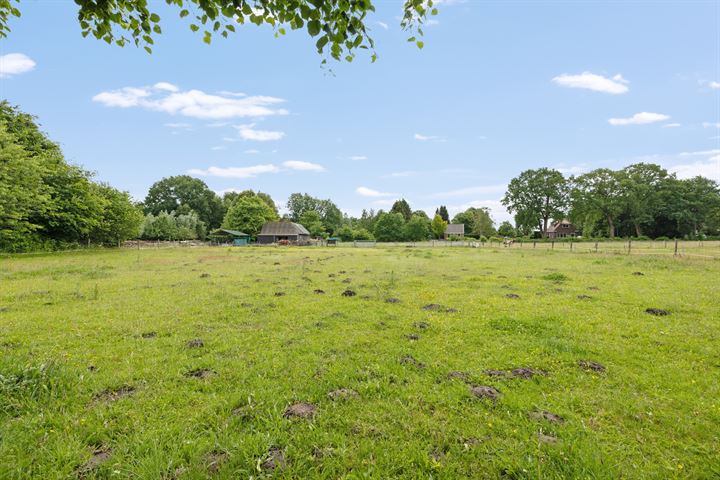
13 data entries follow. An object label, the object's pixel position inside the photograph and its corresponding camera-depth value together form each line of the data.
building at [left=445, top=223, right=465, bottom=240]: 90.71
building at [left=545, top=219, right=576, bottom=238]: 95.36
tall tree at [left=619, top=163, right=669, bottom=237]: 59.78
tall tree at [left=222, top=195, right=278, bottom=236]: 74.25
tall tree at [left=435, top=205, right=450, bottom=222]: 113.06
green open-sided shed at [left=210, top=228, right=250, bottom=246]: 63.53
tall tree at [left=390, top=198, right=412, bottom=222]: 93.19
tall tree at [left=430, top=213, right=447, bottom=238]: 86.00
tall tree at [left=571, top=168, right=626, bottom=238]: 61.16
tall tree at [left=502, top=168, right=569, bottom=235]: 67.88
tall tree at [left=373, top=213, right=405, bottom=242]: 76.25
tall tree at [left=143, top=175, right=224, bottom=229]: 85.56
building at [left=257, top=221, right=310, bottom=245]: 67.06
